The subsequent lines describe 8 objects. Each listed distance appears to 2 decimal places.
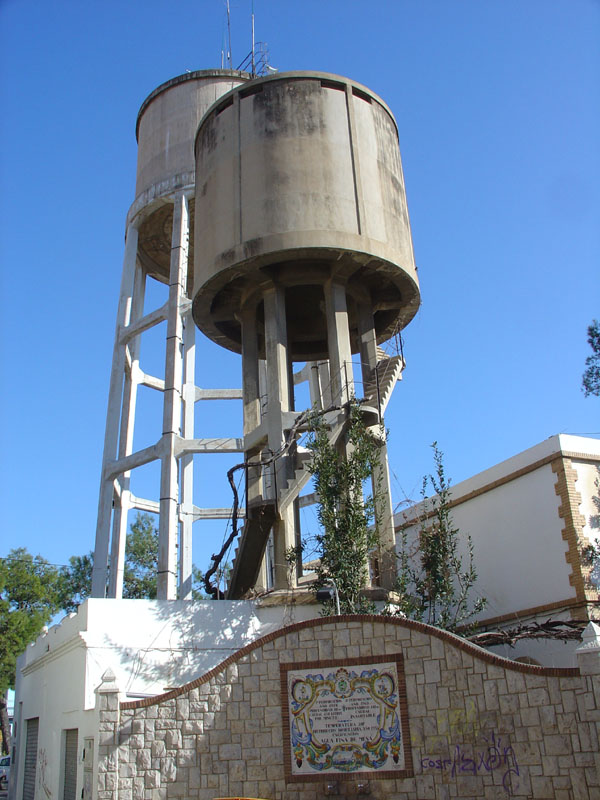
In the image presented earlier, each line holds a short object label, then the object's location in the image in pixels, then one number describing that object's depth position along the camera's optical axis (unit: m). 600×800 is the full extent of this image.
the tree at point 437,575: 15.70
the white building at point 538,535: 16.33
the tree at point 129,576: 41.38
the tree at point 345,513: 15.21
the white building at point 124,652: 14.47
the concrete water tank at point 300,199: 17.72
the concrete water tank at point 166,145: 24.97
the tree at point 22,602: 38.00
